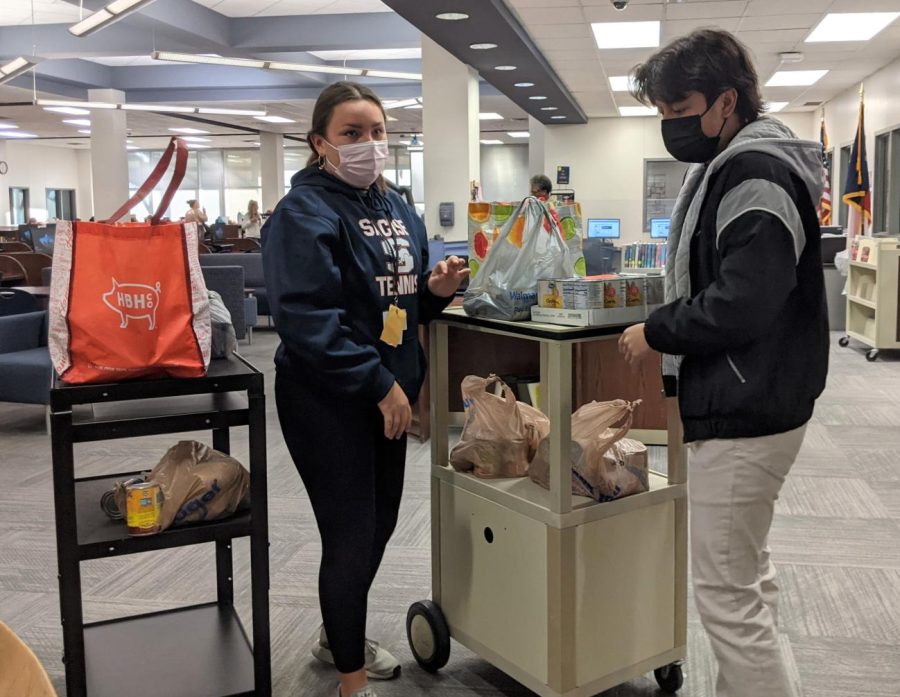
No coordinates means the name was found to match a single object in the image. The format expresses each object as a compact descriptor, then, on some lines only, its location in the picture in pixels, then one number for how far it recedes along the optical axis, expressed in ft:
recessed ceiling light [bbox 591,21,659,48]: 25.03
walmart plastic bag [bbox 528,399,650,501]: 6.15
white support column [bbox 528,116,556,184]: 47.83
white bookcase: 22.65
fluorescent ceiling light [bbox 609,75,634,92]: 34.00
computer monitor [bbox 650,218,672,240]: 34.74
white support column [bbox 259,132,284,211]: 60.29
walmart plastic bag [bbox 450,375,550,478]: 6.64
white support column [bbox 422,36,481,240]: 27.32
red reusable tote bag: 5.63
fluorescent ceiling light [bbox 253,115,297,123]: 52.29
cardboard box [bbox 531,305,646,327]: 5.71
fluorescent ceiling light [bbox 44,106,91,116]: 45.39
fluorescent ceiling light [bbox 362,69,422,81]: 30.22
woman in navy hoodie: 5.70
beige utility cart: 5.90
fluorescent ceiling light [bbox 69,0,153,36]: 19.76
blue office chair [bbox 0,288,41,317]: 18.21
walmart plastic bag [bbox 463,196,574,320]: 6.07
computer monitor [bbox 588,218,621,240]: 42.83
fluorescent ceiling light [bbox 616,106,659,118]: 43.16
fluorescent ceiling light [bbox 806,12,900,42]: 24.12
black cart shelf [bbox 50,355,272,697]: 5.68
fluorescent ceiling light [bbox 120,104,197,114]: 38.08
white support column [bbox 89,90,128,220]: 40.27
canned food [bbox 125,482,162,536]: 5.79
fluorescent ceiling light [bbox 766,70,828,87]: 33.32
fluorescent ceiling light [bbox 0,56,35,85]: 27.71
